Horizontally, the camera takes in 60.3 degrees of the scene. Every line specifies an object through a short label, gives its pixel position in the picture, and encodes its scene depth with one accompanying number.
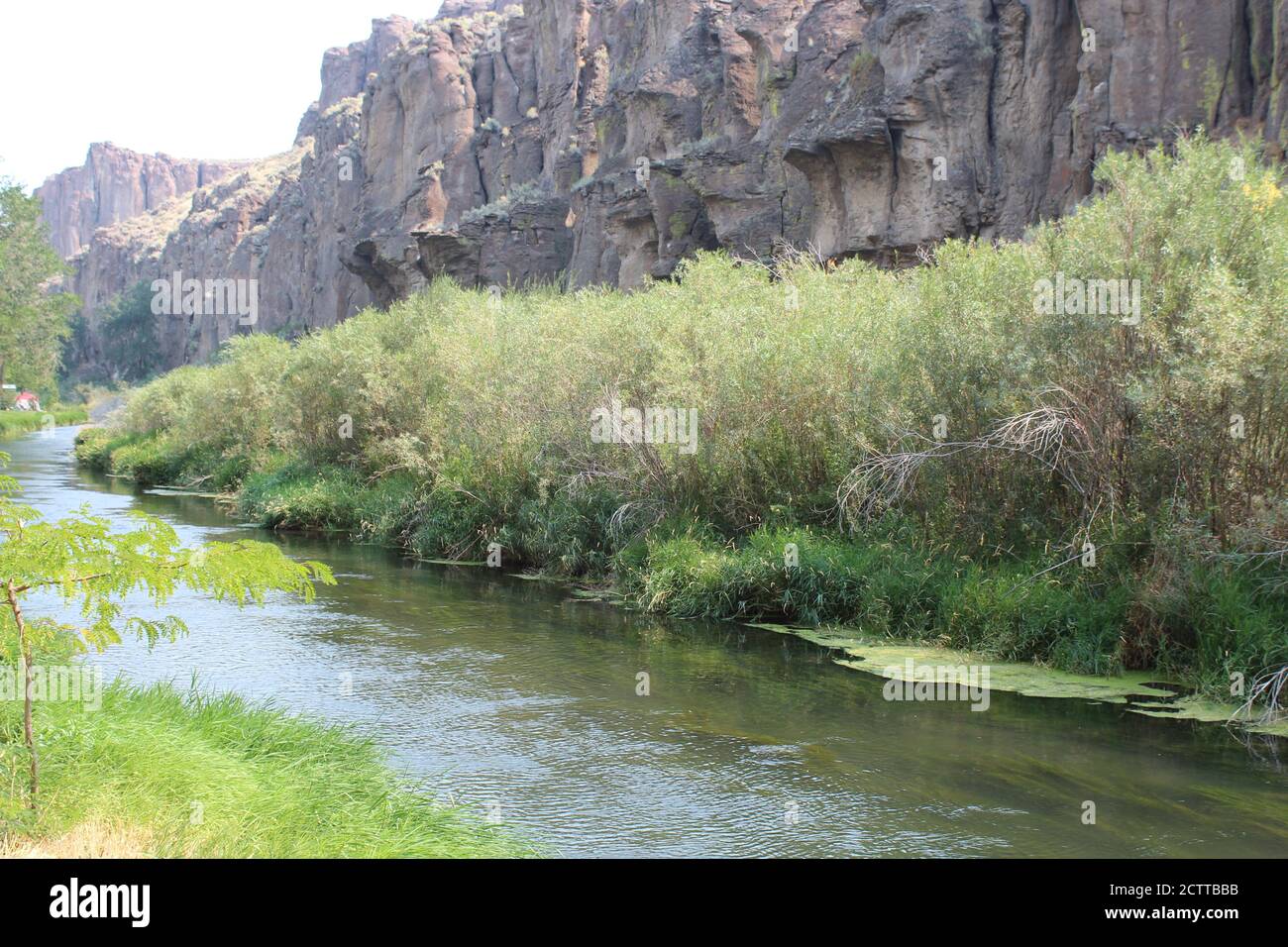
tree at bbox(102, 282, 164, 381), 129.62
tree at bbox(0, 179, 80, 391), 57.88
